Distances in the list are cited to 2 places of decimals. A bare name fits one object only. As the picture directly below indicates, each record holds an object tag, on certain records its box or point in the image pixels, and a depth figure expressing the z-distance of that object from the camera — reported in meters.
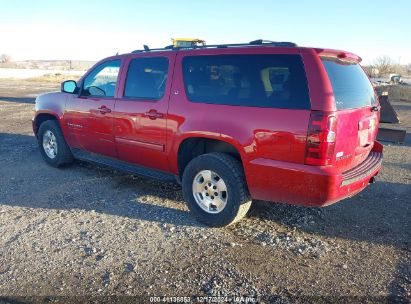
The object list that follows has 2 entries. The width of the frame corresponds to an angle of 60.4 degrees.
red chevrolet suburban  3.31
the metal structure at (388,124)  8.92
